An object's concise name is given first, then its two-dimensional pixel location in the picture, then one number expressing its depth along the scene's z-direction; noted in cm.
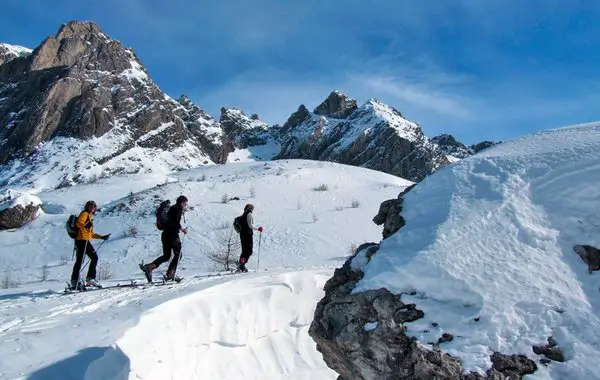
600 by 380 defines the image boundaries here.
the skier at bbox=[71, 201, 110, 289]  854
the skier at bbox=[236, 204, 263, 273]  1020
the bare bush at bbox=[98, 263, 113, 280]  1159
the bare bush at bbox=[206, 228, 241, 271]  1193
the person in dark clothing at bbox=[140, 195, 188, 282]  900
